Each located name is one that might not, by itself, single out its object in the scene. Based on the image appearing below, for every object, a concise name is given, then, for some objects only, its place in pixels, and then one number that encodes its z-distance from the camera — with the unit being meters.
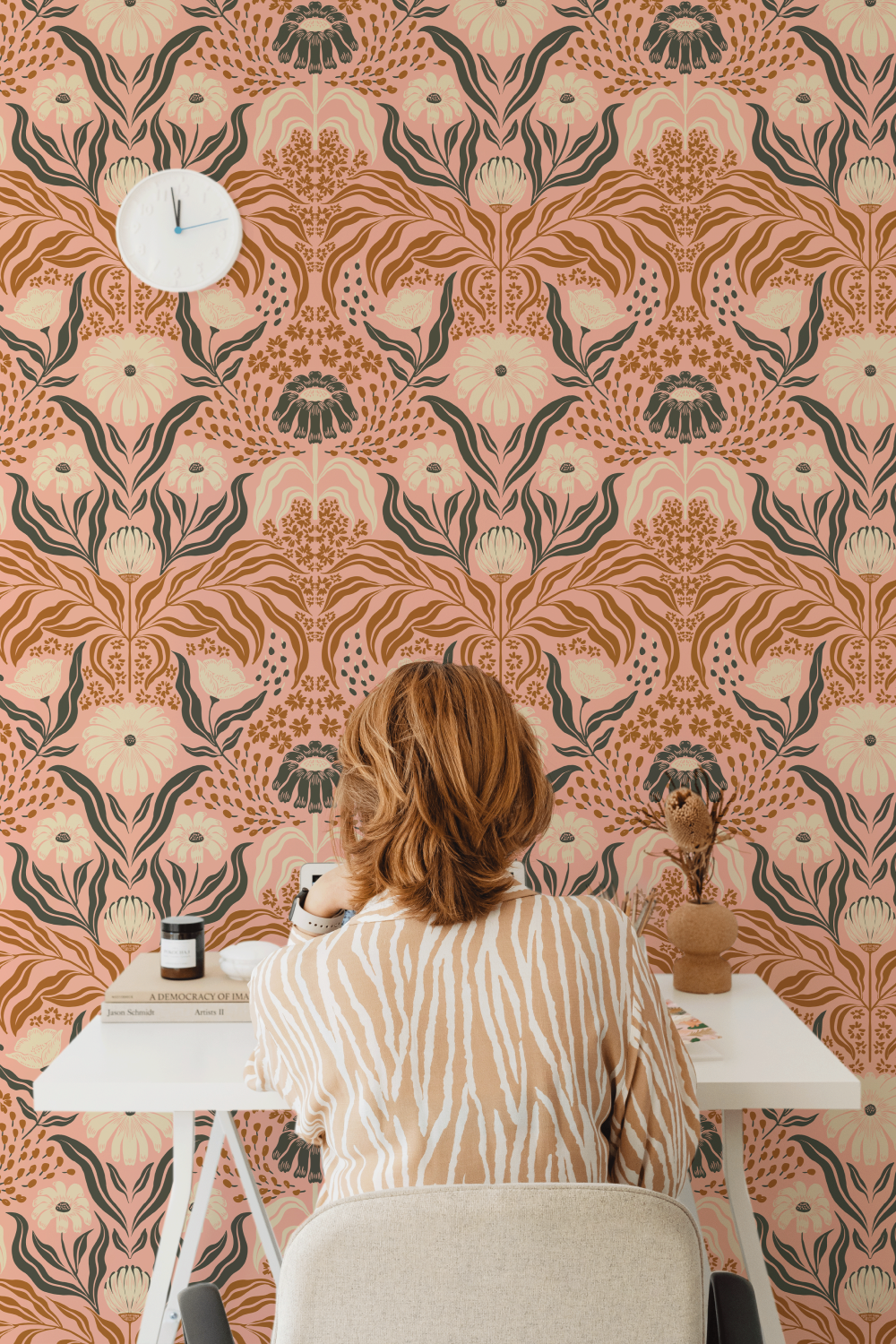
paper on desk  1.52
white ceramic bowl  1.74
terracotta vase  1.78
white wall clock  2.00
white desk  1.45
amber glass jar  1.77
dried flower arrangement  1.82
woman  1.00
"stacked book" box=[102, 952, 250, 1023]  1.70
